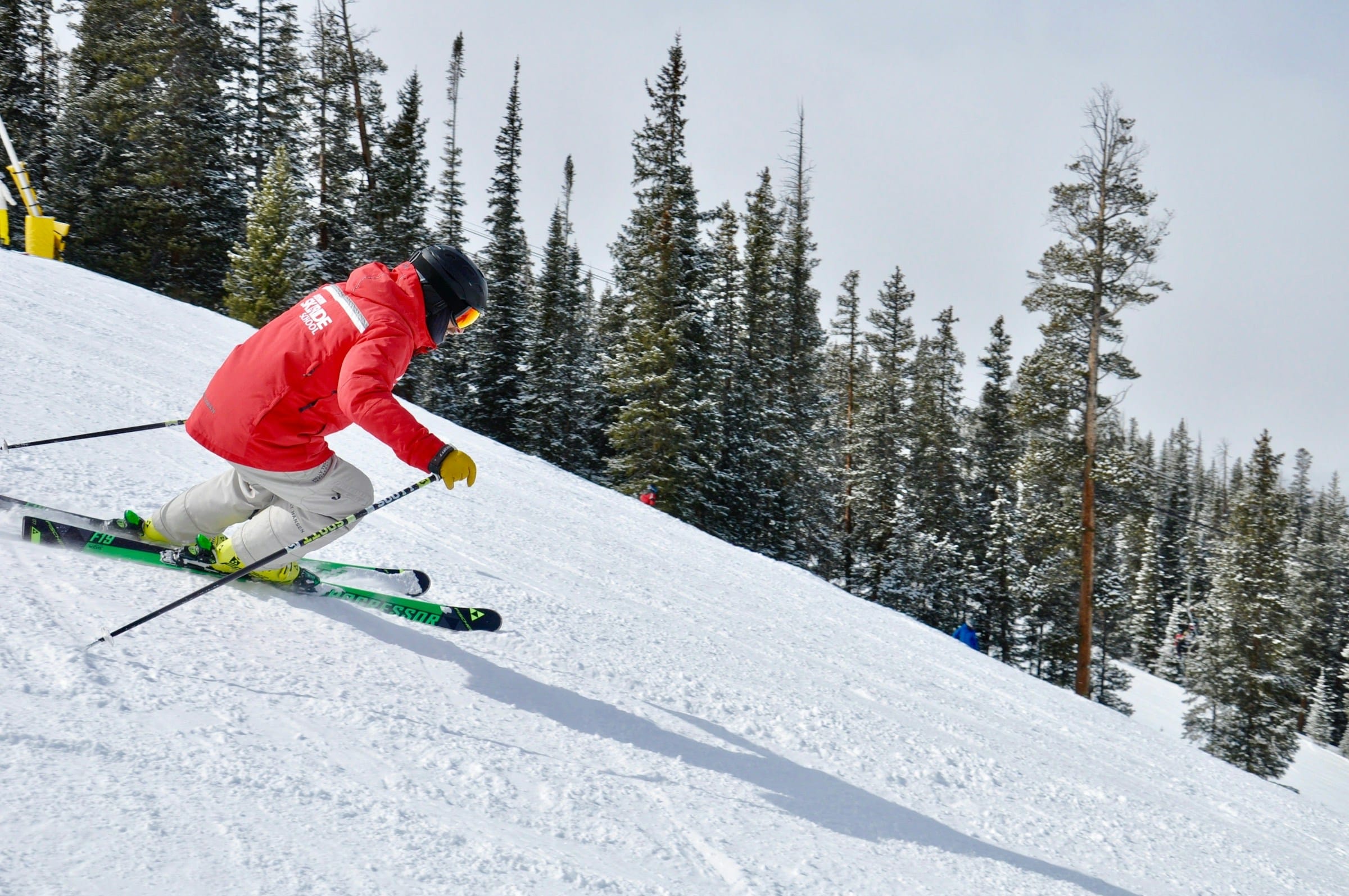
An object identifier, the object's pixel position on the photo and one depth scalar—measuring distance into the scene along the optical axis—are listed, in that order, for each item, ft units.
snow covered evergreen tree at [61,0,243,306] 93.30
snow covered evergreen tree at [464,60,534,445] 107.24
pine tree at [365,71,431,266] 94.58
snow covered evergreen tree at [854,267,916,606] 112.98
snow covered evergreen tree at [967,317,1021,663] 117.39
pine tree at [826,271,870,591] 116.47
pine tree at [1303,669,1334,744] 175.01
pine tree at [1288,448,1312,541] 285.52
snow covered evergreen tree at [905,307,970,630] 112.06
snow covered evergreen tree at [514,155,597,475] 104.88
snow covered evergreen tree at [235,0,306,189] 103.81
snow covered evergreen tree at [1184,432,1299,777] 102.01
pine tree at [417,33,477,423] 108.37
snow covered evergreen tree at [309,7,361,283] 99.30
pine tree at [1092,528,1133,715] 119.85
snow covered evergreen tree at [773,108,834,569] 102.94
